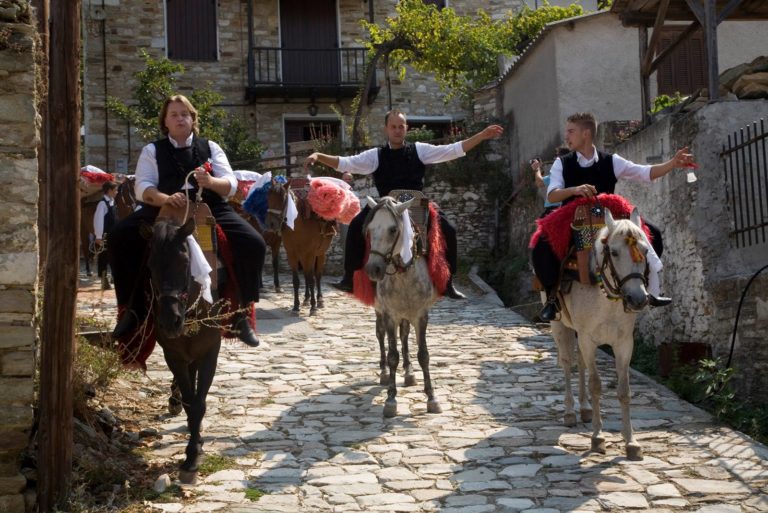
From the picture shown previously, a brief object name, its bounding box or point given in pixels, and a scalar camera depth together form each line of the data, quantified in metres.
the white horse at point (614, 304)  6.29
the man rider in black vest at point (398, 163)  8.72
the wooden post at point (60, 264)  5.64
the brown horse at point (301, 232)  14.42
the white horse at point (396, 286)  7.62
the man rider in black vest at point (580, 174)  7.29
